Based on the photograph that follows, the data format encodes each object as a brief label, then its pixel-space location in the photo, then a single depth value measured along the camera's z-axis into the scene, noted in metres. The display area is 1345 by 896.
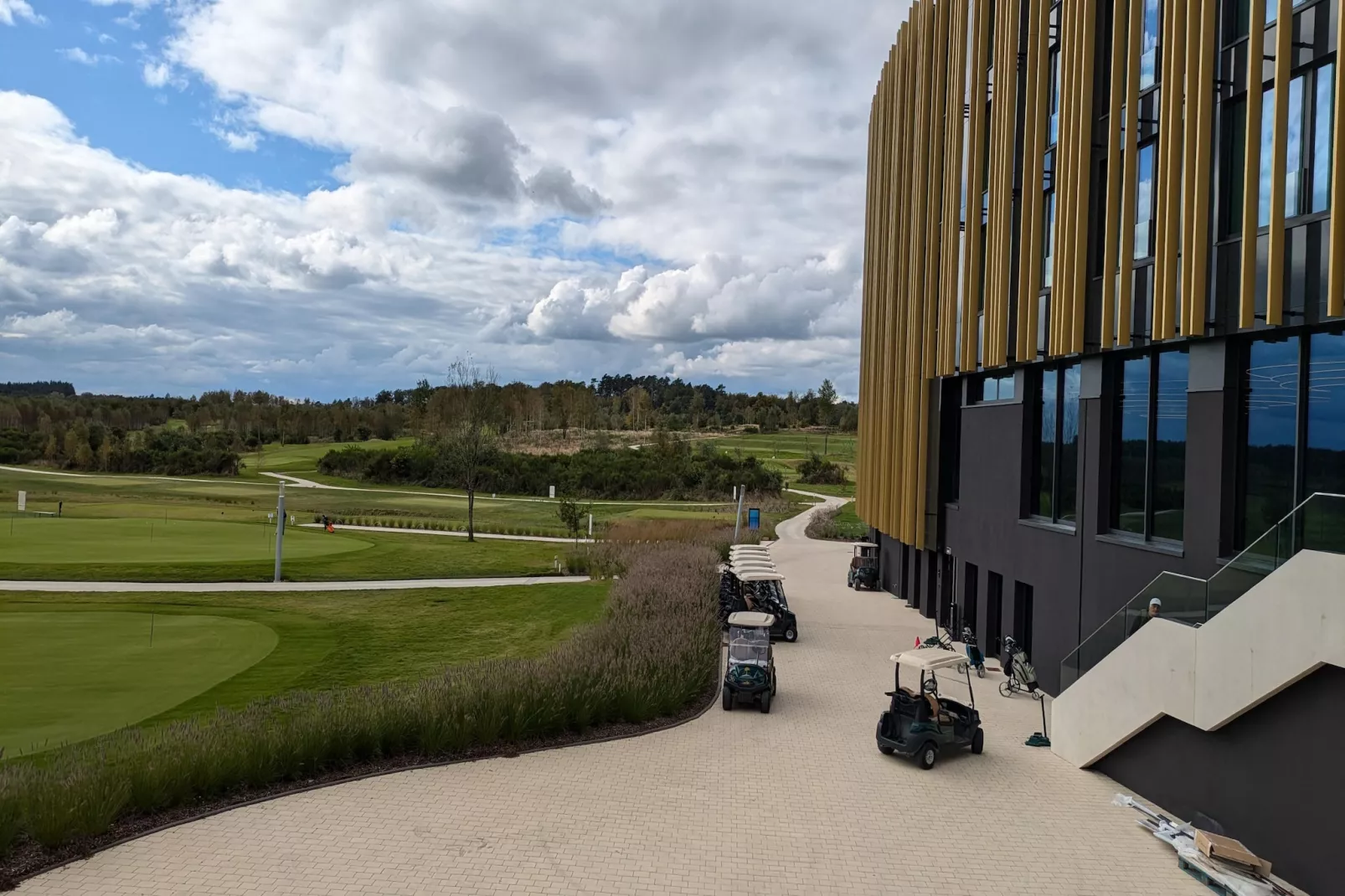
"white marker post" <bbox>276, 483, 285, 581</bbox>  30.45
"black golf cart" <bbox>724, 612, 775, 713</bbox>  16.59
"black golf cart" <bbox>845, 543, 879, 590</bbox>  34.44
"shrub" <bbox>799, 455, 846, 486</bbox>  93.38
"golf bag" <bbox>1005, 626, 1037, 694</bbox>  18.62
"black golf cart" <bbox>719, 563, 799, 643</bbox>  23.50
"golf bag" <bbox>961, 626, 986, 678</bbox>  20.52
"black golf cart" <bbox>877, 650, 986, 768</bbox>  13.77
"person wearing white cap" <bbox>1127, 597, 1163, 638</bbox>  12.47
